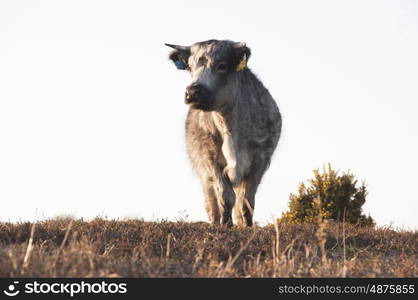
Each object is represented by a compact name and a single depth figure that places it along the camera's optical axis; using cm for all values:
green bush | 1706
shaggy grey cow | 1104
